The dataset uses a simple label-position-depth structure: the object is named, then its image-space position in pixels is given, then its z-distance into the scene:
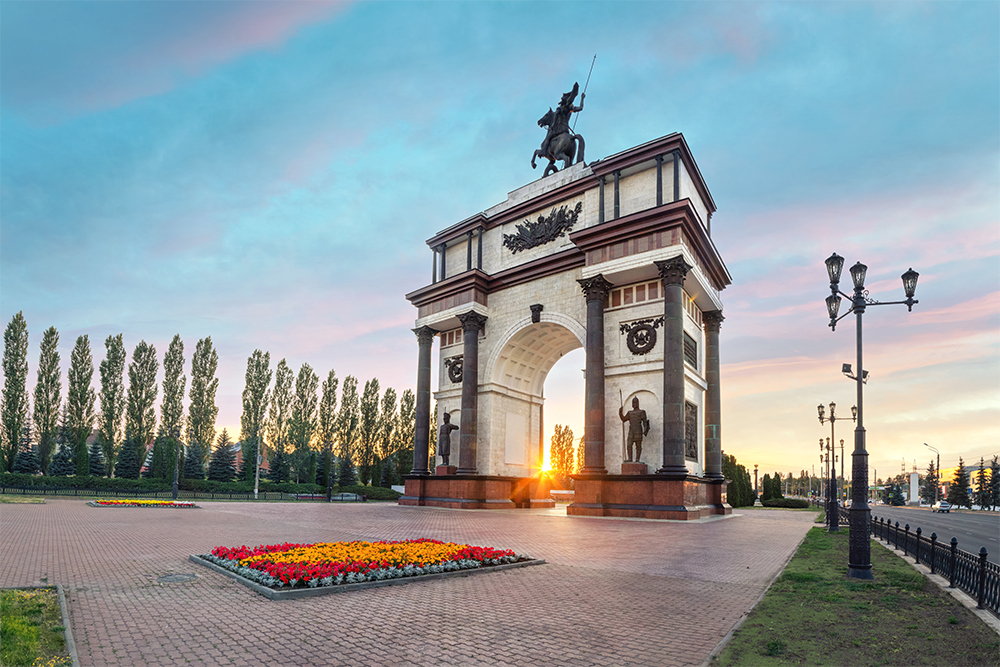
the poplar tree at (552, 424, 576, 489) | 89.81
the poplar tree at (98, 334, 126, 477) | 52.62
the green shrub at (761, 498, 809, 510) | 48.28
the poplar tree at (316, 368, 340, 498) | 66.75
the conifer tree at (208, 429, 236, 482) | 57.25
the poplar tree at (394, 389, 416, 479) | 69.25
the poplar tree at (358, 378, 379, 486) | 67.81
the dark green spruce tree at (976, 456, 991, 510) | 84.62
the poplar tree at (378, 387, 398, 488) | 69.31
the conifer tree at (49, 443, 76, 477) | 48.28
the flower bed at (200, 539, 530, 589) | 8.84
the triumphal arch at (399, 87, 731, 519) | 27.61
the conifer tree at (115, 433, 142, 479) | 50.81
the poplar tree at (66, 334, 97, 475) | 52.47
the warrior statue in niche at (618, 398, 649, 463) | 27.45
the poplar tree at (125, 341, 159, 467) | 54.00
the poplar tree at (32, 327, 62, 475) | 48.81
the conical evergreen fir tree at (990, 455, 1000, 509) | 81.82
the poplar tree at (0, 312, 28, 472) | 48.28
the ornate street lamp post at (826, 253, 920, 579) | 11.09
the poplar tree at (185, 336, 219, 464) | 58.53
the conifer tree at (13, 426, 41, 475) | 47.88
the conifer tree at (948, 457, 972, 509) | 87.50
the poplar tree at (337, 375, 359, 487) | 67.50
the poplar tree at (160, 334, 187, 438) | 57.02
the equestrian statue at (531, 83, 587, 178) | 36.72
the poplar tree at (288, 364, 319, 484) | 61.66
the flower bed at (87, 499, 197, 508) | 28.95
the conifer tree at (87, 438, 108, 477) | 50.47
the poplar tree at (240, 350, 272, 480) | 62.59
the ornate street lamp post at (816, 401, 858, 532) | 22.28
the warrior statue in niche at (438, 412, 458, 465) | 35.91
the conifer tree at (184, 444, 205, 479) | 55.09
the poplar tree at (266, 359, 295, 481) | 64.06
